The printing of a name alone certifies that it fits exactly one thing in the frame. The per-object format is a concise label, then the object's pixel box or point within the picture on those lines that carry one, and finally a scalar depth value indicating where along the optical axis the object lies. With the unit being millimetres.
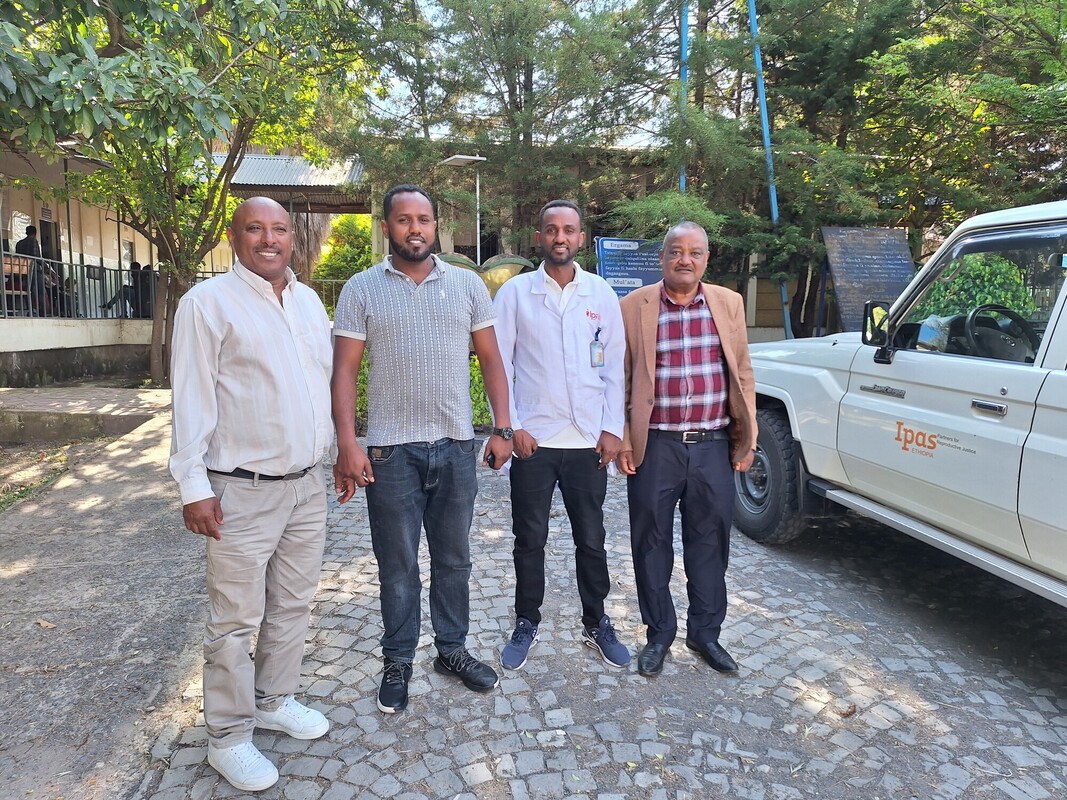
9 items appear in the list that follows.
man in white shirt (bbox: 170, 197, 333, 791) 2223
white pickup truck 2838
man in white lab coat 2910
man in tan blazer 3053
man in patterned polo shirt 2600
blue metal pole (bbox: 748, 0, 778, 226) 8539
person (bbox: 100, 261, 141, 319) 14326
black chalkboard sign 8016
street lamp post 8633
